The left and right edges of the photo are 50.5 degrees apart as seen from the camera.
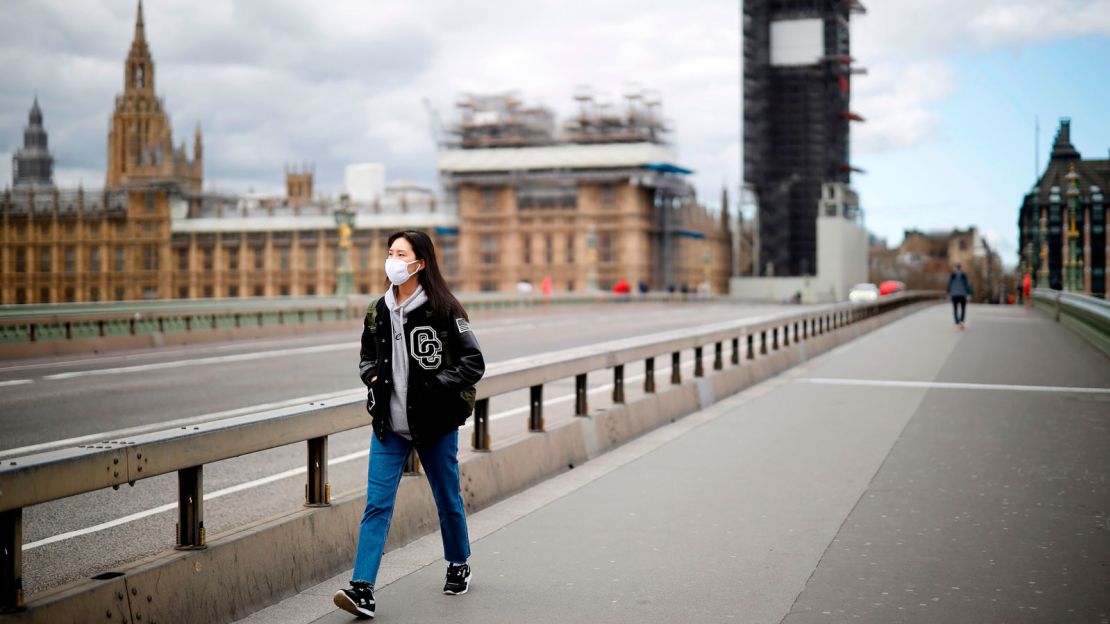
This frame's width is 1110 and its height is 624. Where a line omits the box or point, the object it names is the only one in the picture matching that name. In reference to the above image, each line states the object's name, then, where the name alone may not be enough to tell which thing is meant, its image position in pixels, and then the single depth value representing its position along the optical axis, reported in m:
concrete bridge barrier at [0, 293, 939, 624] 4.31
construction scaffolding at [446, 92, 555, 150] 119.25
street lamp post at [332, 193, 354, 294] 43.00
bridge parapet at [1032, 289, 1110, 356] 23.89
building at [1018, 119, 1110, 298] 136.10
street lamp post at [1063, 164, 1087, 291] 45.84
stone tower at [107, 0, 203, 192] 134.38
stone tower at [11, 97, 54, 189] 155.75
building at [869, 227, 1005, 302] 185.00
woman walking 5.52
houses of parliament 112.50
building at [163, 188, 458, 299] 127.50
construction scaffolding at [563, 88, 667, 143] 116.02
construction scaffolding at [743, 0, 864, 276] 132.75
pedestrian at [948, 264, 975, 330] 34.78
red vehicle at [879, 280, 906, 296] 97.26
